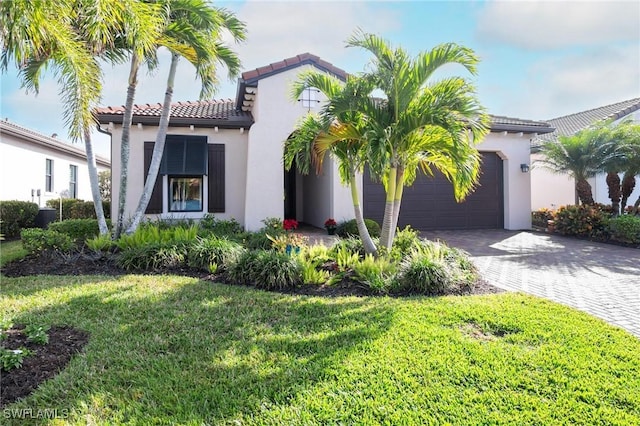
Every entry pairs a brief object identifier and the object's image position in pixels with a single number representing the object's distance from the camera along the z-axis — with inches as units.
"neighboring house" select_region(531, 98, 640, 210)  858.8
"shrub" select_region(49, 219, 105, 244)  495.5
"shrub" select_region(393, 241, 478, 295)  291.4
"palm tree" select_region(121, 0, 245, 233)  410.3
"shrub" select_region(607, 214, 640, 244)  542.9
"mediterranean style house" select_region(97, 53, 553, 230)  601.0
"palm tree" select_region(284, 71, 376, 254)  330.6
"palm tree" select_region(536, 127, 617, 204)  642.2
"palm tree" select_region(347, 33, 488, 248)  315.9
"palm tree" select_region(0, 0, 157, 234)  208.5
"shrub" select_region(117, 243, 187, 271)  364.2
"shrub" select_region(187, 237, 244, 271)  353.7
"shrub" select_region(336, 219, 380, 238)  570.6
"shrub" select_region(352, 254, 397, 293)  293.4
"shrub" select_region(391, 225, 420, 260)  372.4
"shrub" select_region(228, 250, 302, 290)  304.2
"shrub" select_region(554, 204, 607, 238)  613.3
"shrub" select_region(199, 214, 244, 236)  575.3
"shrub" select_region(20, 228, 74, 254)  405.1
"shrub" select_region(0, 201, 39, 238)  626.5
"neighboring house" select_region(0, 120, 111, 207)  708.8
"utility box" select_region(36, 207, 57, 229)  712.4
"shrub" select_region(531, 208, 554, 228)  768.9
